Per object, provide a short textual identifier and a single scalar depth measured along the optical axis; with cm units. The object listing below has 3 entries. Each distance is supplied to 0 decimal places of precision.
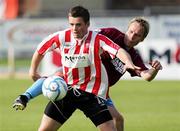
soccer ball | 1833
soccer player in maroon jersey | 1955
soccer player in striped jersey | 1866
